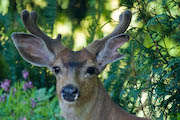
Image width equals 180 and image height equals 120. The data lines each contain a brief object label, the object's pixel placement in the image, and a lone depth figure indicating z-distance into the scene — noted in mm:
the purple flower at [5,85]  15749
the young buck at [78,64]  11102
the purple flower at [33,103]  14883
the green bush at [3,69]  19703
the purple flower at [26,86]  15705
